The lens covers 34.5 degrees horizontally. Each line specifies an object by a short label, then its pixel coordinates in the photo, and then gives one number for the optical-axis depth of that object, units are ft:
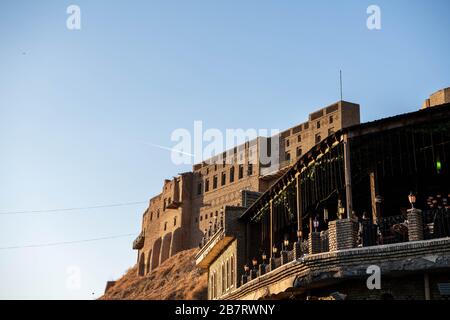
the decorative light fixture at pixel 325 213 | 75.41
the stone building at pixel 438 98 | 151.36
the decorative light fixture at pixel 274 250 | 81.36
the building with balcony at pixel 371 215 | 59.36
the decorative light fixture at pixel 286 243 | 78.30
